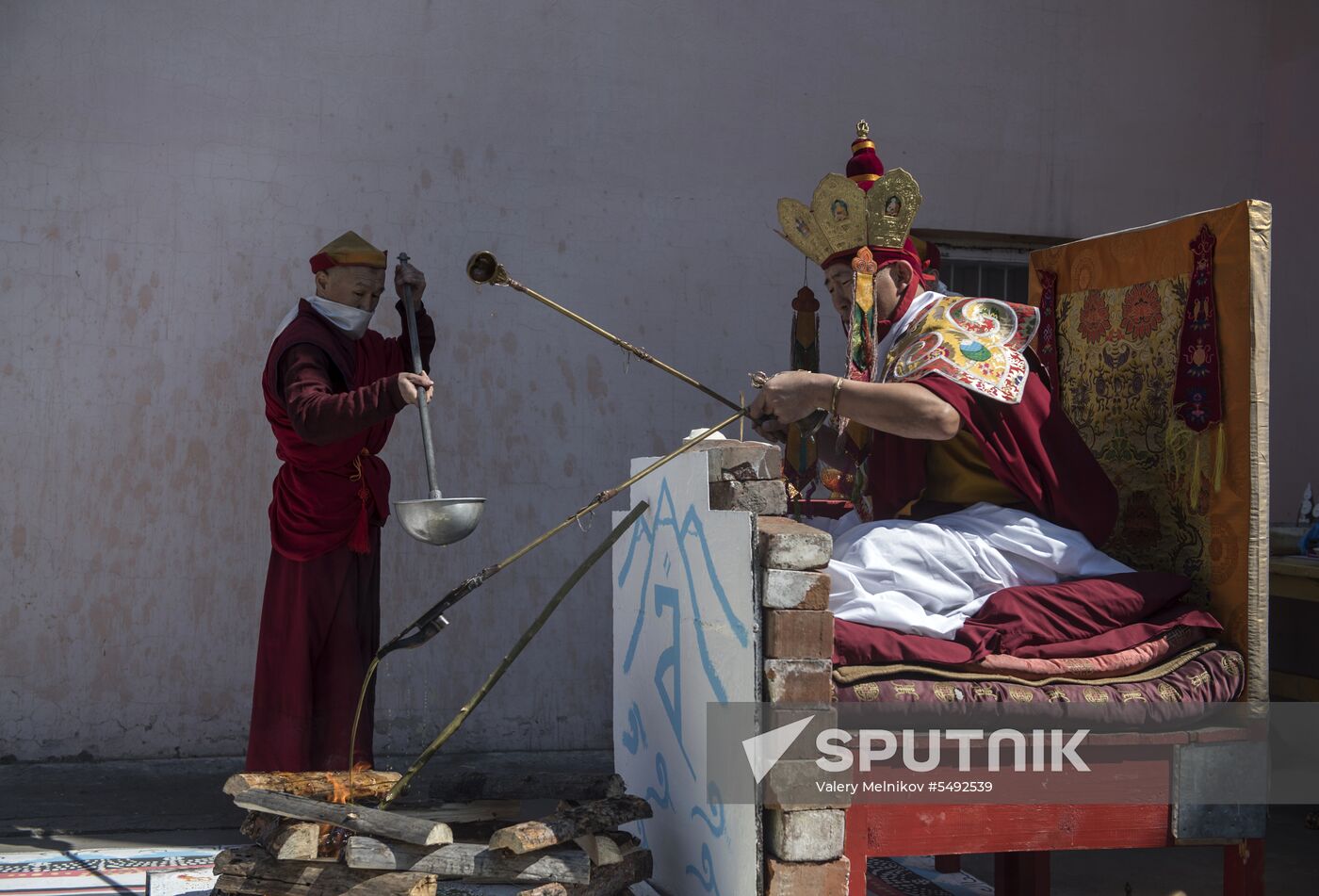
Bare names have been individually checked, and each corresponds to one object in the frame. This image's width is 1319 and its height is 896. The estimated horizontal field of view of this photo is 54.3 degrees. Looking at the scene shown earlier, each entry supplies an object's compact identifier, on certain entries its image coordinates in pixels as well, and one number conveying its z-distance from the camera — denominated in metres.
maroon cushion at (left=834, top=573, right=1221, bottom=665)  2.99
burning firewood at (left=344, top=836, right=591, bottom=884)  3.06
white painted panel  2.86
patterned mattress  2.92
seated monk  3.19
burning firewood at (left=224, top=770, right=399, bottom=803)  3.27
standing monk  4.12
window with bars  6.39
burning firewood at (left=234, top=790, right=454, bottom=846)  3.05
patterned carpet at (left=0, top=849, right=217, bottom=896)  3.85
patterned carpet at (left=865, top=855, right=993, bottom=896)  4.16
